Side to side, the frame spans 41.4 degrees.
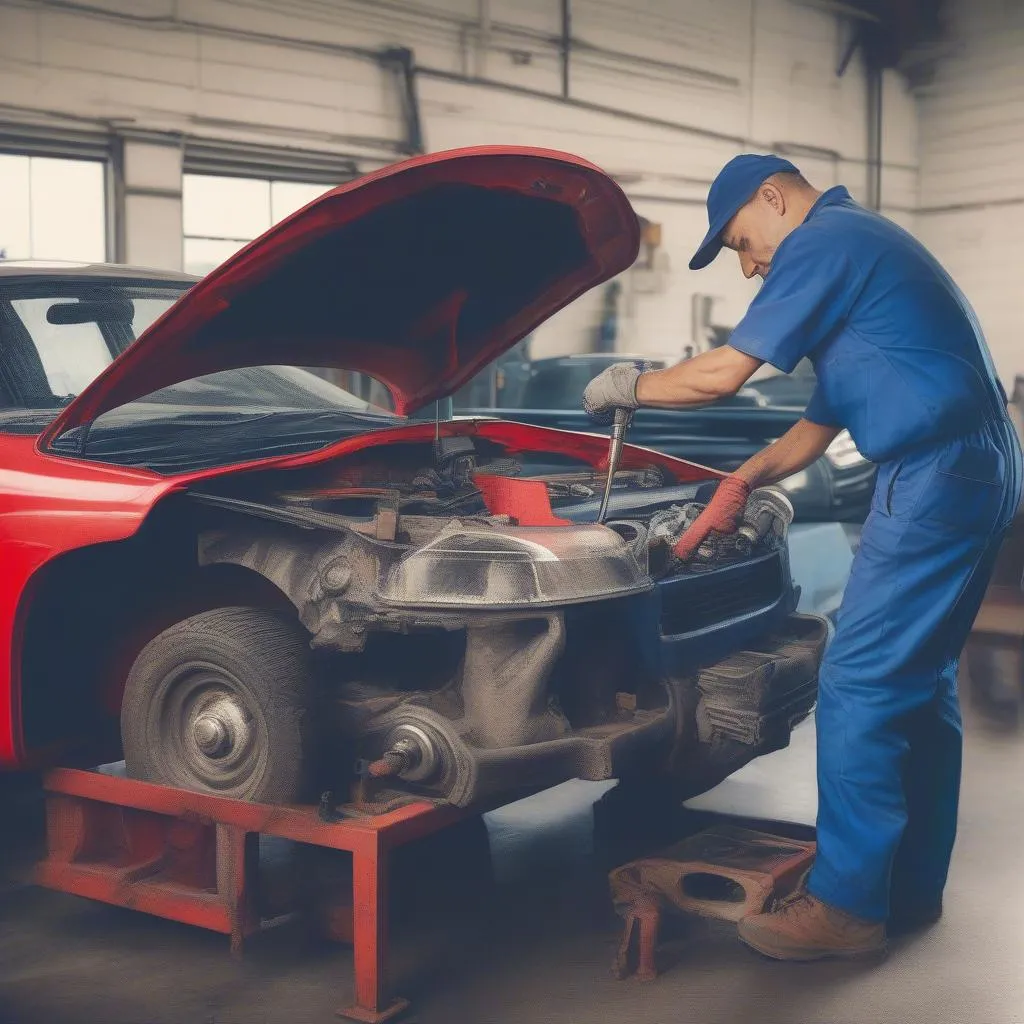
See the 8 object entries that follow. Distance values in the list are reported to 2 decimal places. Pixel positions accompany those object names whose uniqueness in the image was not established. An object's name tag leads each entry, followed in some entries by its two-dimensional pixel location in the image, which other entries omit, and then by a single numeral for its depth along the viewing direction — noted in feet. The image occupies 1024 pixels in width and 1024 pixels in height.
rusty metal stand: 9.18
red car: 8.62
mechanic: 9.06
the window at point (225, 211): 29.35
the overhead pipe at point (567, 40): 35.60
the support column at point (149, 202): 27.78
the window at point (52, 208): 26.30
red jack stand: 8.39
